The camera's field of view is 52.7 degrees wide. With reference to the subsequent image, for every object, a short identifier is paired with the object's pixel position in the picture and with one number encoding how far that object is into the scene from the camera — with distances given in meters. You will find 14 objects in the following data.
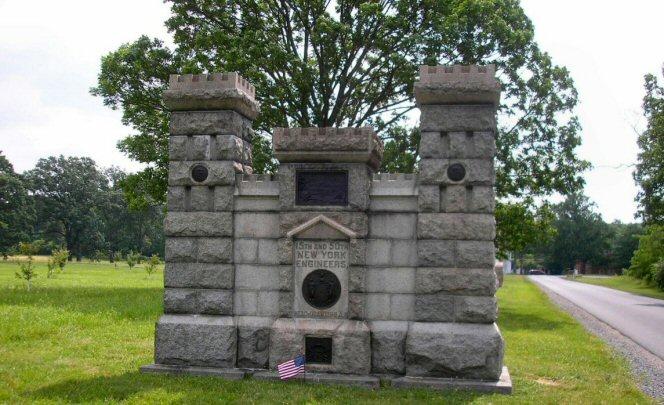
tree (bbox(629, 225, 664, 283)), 41.23
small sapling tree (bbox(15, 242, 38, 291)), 23.44
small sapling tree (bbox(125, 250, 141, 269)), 54.00
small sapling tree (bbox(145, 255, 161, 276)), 41.22
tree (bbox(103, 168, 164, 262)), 80.69
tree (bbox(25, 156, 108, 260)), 74.44
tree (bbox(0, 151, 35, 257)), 63.72
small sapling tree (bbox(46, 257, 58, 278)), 31.94
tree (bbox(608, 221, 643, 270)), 88.90
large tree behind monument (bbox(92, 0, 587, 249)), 20.11
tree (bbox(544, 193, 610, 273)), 101.69
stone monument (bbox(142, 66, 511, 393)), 8.92
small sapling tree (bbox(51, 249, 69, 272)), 35.09
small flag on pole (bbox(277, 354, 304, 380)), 8.81
